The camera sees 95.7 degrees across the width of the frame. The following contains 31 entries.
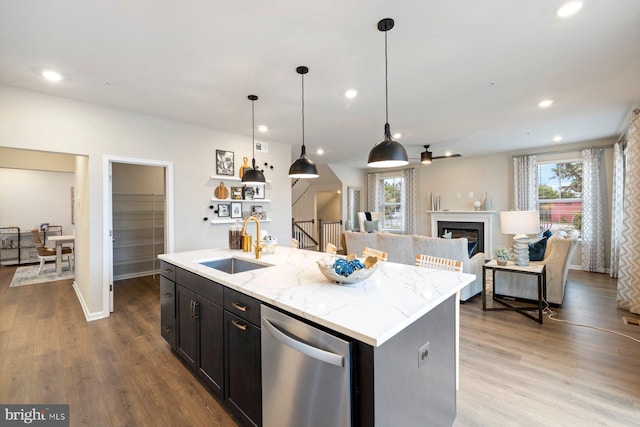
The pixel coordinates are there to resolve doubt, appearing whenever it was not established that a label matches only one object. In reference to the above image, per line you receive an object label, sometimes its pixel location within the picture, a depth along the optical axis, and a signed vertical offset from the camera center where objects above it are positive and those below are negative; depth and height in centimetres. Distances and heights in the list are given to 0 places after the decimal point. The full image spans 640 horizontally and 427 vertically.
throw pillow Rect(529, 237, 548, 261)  398 -55
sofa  375 -53
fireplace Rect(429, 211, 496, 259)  698 -37
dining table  548 -65
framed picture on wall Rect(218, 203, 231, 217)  476 +4
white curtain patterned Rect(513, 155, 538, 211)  643 +60
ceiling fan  581 +109
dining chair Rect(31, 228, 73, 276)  576 -75
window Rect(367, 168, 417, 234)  835 +41
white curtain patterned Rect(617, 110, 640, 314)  343 -27
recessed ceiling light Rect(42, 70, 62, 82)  277 +136
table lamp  359 -22
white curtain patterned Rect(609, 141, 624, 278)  483 +21
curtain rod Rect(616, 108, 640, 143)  475 +126
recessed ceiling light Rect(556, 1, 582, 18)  190 +135
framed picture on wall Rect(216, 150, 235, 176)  473 +83
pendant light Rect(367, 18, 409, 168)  205 +43
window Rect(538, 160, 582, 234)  606 +33
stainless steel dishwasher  113 -71
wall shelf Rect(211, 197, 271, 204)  467 +21
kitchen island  111 -47
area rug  521 -120
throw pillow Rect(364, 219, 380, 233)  830 -42
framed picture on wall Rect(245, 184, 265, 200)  512 +40
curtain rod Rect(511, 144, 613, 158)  562 +125
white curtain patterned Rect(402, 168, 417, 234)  830 +30
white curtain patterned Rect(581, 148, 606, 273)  562 +7
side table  329 -86
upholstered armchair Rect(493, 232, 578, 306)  374 -89
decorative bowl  165 -36
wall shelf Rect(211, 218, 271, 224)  466 -14
